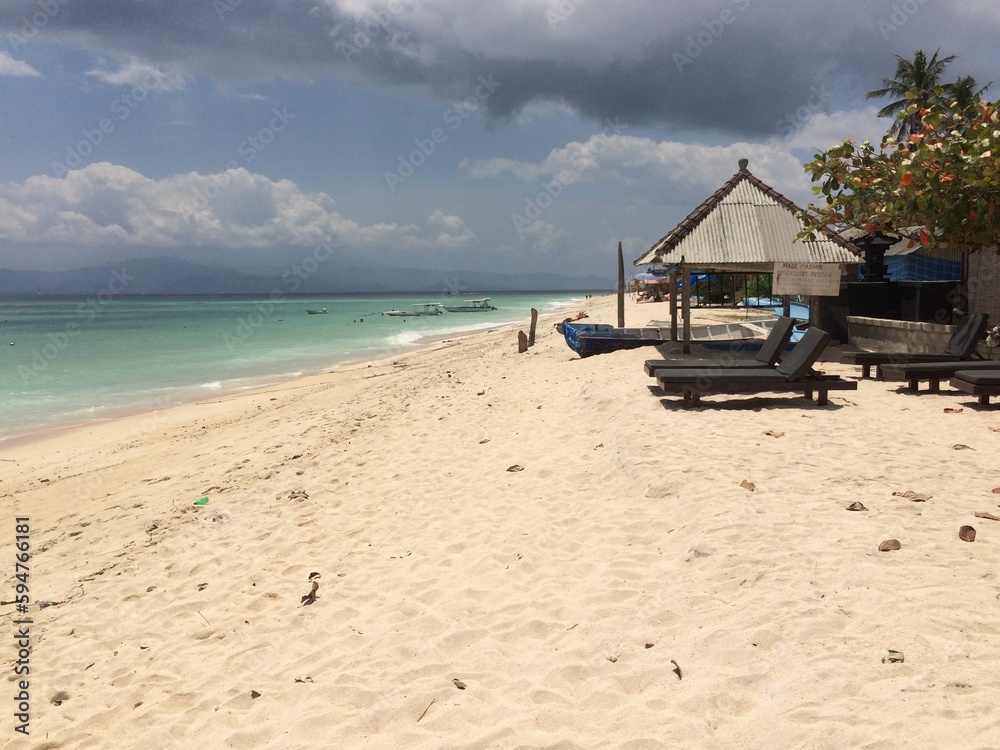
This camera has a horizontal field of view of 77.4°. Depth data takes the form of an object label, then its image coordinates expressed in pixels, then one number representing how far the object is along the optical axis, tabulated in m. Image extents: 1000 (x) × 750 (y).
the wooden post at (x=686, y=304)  12.79
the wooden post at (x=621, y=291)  18.66
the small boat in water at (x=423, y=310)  62.97
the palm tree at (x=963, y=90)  31.04
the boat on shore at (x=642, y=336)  14.75
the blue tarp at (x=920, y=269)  18.28
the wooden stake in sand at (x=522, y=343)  18.80
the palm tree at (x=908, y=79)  34.84
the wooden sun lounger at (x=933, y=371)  8.93
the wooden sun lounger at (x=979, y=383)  7.73
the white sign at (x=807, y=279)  11.43
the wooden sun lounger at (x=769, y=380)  8.23
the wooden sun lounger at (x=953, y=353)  10.05
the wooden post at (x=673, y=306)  15.05
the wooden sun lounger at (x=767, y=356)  9.11
